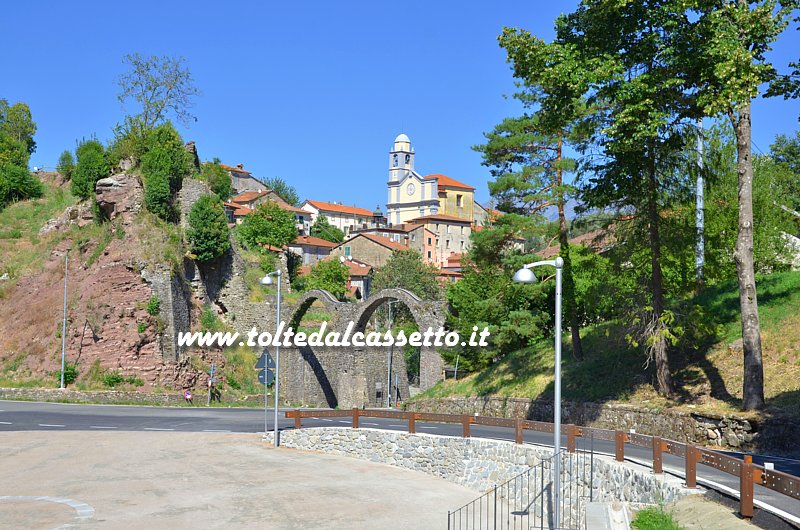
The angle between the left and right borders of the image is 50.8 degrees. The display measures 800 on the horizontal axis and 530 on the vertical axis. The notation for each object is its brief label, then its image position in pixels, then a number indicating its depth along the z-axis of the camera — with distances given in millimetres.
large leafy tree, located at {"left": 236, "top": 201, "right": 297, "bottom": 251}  77688
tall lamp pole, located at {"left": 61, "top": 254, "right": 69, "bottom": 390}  49247
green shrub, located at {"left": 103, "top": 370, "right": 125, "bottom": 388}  51000
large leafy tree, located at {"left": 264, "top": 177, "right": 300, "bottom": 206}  153512
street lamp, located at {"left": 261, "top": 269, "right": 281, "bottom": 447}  30355
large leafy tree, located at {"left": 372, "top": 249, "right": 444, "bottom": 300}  86562
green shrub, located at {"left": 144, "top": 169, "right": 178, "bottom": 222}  59156
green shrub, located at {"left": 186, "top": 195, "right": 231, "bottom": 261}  60625
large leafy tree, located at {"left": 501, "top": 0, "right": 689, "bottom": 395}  24453
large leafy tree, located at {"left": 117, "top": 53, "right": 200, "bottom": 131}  64863
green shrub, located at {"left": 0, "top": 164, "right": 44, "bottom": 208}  70625
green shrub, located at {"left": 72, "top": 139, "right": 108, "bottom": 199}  62125
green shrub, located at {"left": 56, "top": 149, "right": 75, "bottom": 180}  73562
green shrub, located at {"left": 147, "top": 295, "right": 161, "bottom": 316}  54312
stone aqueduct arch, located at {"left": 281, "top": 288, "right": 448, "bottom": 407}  51031
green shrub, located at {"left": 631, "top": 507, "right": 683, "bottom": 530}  14062
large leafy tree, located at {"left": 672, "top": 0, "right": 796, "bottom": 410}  22812
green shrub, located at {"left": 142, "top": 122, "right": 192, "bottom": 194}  60281
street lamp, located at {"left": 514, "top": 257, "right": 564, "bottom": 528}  16547
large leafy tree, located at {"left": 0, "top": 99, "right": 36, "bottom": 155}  91062
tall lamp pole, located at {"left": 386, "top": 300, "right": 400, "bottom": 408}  56581
